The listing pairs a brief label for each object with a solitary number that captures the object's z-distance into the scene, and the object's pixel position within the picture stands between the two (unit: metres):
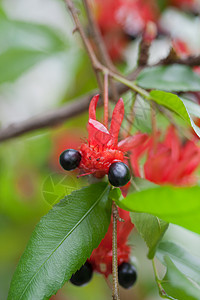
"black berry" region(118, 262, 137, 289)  0.30
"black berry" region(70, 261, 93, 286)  0.29
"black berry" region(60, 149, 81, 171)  0.27
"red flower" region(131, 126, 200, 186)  0.31
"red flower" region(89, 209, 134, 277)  0.30
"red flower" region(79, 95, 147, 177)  0.27
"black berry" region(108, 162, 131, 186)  0.26
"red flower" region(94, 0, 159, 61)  0.52
